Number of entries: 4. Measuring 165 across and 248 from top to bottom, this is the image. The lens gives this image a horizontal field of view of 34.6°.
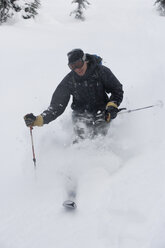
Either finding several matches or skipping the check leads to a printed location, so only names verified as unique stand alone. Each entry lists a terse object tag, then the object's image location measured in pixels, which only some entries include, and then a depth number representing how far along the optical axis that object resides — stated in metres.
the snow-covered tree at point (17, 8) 13.51
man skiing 4.36
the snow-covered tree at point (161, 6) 18.25
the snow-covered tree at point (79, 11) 17.56
